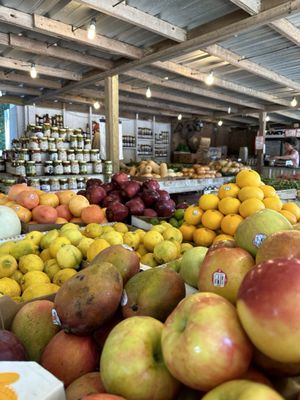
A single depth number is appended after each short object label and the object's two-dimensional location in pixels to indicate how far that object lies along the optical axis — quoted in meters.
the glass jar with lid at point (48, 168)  4.52
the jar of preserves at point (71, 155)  4.76
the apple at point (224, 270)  0.78
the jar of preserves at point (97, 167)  4.95
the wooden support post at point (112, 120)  5.26
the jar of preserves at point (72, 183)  4.48
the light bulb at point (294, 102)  7.40
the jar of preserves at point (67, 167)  4.61
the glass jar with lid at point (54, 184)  4.37
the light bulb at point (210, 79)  4.93
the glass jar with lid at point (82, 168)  4.77
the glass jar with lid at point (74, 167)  4.70
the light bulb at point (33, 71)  4.81
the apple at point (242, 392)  0.49
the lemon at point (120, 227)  2.26
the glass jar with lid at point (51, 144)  4.70
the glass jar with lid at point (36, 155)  4.58
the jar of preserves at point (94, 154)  5.00
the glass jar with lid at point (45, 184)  4.26
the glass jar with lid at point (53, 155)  4.62
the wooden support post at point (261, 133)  9.30
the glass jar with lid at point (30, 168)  4.42
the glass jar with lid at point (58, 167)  4.54
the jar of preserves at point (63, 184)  4.43
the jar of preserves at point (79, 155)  4.83
